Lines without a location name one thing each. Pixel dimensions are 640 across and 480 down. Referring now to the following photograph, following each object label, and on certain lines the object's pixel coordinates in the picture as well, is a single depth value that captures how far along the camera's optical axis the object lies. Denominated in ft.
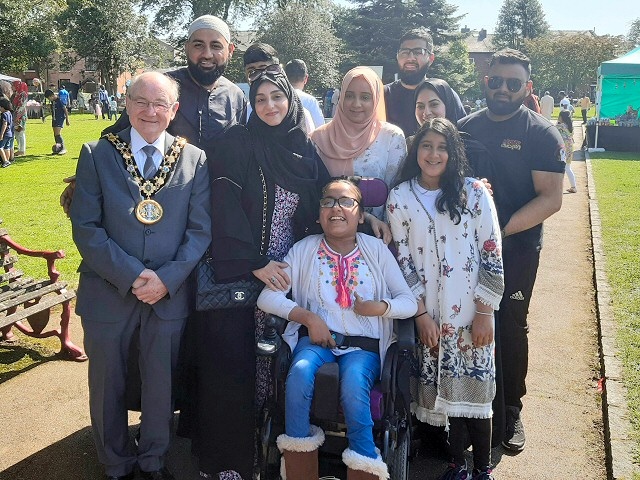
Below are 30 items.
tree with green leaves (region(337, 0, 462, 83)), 131.75
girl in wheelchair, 9.35
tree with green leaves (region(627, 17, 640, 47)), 281.95
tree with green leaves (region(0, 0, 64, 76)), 113.70
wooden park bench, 15.21
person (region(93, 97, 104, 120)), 112.68
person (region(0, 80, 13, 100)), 66.57
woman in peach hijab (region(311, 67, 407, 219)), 11.51
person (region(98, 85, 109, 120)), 116.48
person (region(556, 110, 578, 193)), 39.96
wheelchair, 9.27
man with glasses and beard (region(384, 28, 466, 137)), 15.71
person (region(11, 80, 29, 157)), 55.77
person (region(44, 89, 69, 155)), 55.72
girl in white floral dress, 10.23
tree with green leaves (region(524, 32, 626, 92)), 169.27
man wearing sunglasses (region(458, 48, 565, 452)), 11.29
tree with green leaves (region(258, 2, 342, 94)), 119.34
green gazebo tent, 57.88
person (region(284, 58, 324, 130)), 25.84
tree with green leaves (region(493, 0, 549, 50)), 259.80
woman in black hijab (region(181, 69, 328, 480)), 10.28
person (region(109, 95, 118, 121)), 114.57
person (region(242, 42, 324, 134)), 16.67
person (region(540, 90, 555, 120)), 60.22
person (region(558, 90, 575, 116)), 59.41
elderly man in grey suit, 9.72
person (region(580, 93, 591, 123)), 84.79
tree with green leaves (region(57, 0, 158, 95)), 138.69
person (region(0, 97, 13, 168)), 48.03
